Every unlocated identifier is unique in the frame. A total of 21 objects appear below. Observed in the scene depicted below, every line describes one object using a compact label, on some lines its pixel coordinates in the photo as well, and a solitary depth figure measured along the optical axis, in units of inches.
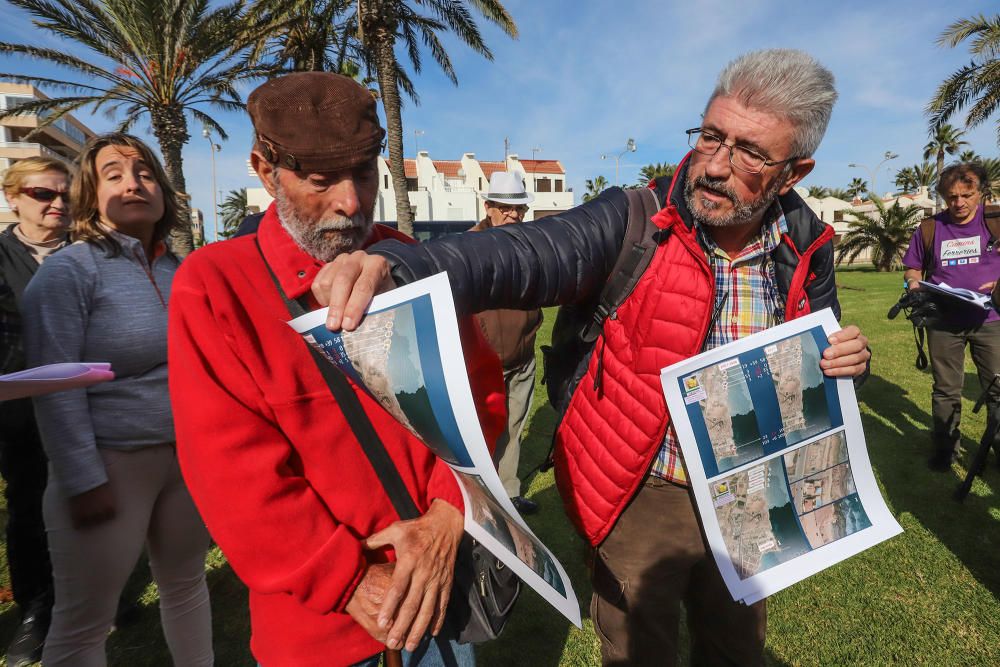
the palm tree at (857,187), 2608.3
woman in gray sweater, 67.2
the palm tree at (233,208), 2487.6
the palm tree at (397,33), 473.7
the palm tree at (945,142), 1550.2
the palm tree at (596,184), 2187.5
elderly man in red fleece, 41.2
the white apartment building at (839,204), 1934.1
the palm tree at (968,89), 572.1
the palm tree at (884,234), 1052.5
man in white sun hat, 139.3
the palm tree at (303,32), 474.3
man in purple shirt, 162.1
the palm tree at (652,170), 1662.6
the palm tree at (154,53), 422.6
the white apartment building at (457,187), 1717.5
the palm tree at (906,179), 2202.3
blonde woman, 105.7
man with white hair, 52.1
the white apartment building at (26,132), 1382.9
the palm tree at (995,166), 1046.4
